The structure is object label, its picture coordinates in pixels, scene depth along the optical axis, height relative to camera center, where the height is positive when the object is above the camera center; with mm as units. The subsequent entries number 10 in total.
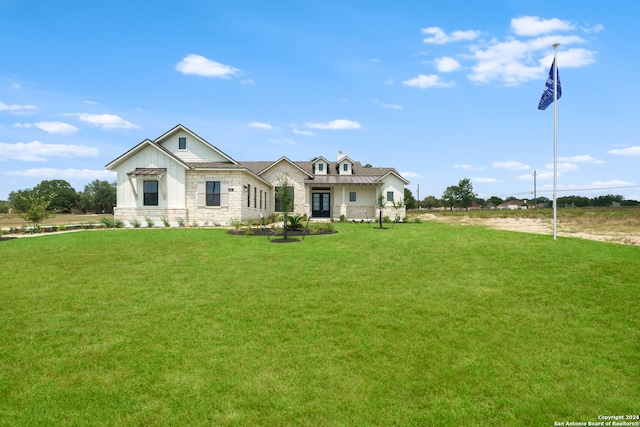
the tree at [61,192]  84438 +5003
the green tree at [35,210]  22203 +176
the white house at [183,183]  24438 +1993
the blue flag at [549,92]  15955 +5316
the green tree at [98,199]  86250 +3150
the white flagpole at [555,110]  15781 +4412
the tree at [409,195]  85081 +3784
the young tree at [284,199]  16750 +590
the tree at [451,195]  95375 +4112
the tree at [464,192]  94288 +4825
